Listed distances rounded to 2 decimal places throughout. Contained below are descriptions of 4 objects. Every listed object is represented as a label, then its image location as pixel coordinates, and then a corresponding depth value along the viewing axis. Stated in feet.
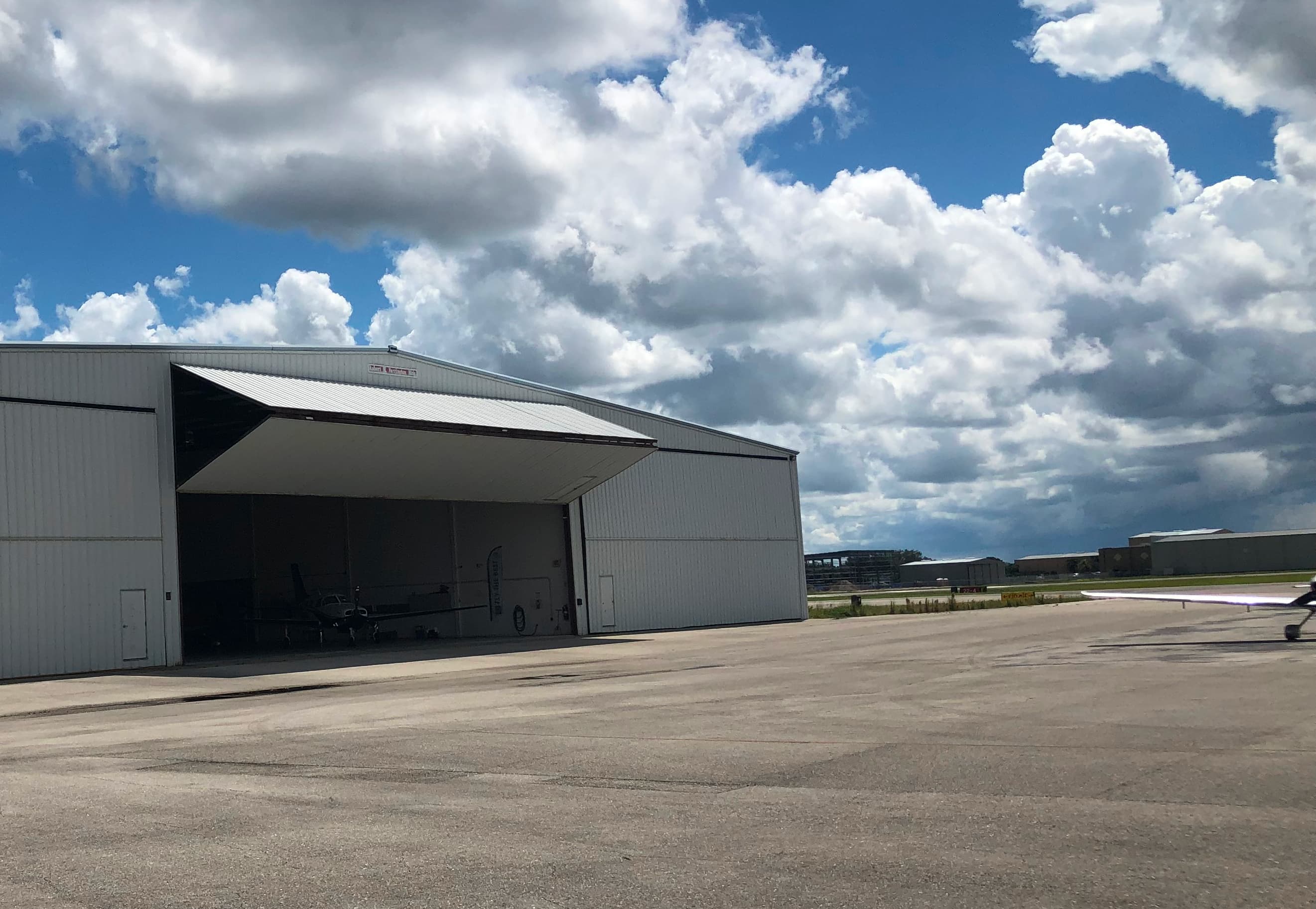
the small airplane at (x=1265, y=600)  67.62
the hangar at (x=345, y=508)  91.76
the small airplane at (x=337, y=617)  137.08
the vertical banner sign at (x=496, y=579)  149.38
